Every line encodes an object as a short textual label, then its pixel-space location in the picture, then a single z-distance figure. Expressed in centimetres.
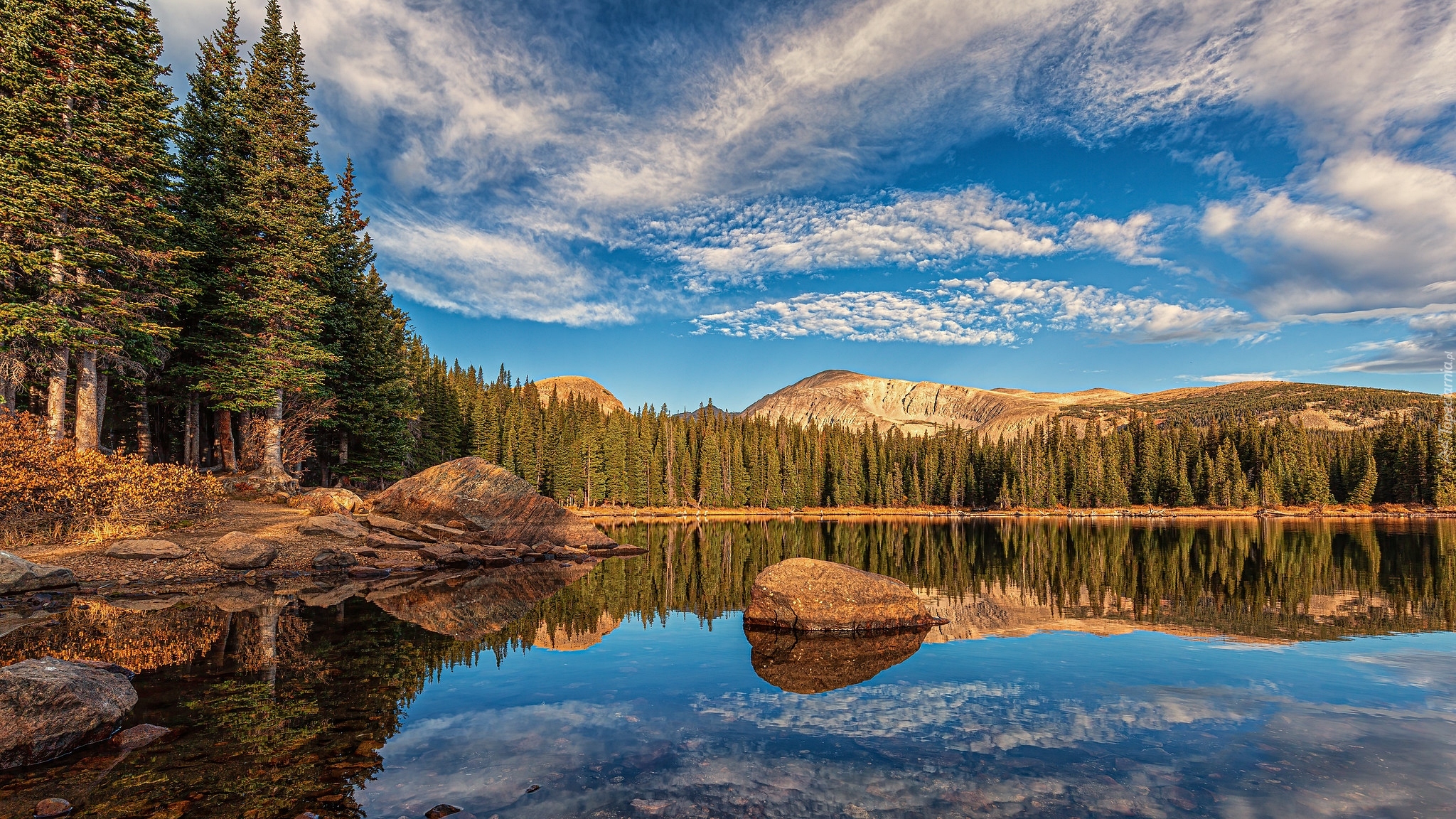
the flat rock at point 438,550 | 3198
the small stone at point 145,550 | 2298
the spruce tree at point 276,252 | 3550
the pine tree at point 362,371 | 4630
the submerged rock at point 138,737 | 931
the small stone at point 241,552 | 2483
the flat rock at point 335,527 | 3038
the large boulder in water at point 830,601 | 1889
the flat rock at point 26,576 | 1892
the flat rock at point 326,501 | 3412
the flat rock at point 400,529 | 3403
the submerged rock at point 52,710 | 870
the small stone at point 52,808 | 724
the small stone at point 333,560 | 2758
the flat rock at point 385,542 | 3169
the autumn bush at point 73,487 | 2239
